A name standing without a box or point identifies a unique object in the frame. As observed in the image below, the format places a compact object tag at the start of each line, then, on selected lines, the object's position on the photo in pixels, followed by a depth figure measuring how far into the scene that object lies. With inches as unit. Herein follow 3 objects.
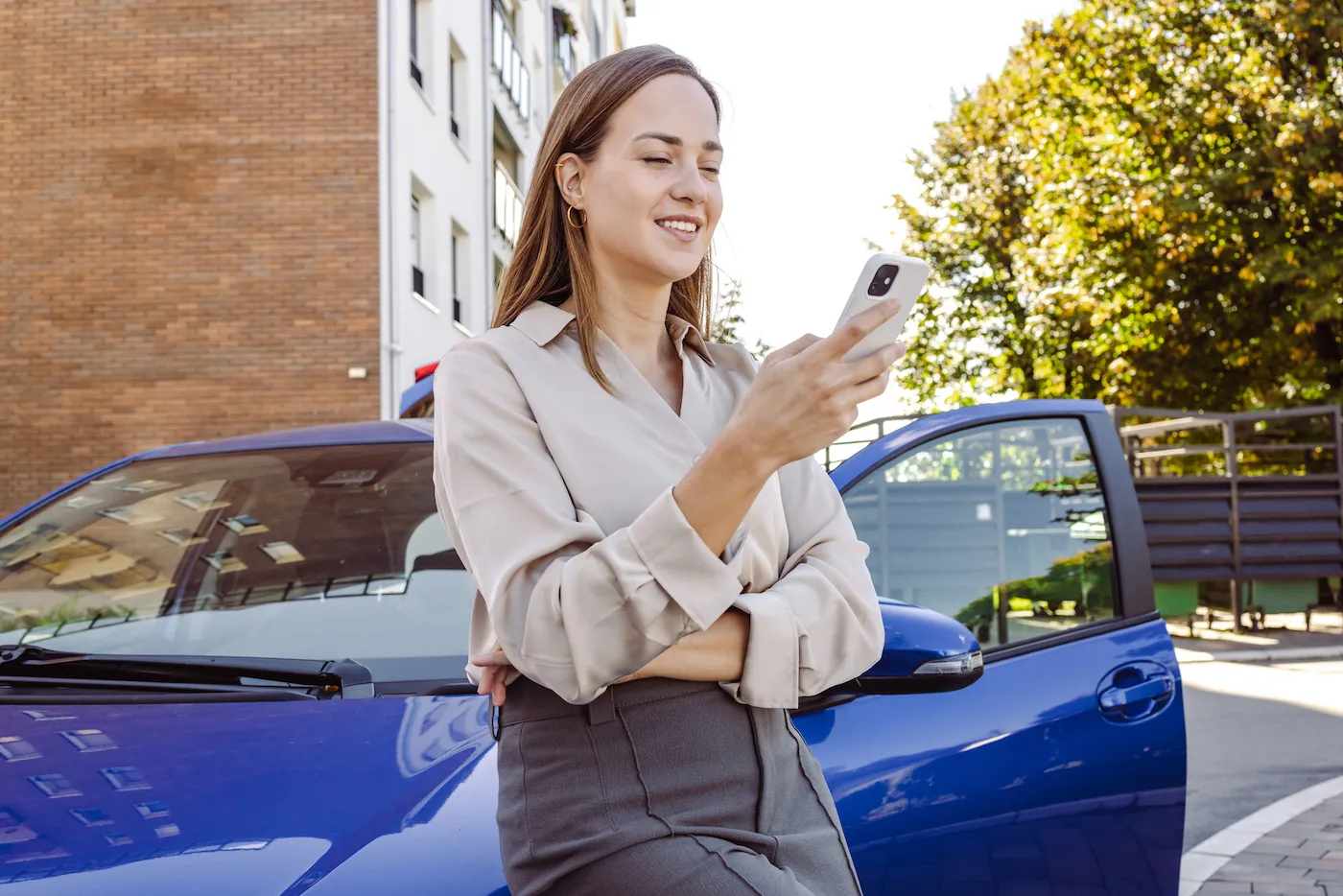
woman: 52.0
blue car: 68.4
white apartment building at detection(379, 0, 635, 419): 626.8
